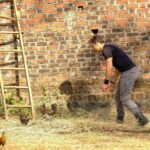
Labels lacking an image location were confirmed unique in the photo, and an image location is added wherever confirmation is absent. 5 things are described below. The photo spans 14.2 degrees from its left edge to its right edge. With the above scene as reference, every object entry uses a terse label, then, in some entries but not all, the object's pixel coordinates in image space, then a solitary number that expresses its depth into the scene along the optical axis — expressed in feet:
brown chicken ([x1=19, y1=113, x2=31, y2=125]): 34.48
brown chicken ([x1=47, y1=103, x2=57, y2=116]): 37.19
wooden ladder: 38.26
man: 32.31
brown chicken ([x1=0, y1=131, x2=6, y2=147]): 24.76
